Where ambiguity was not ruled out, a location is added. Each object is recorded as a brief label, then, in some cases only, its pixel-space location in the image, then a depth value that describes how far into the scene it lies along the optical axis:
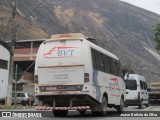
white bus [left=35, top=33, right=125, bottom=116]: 18.70
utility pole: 33.19
